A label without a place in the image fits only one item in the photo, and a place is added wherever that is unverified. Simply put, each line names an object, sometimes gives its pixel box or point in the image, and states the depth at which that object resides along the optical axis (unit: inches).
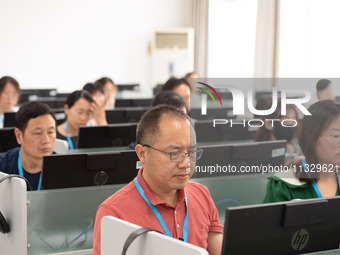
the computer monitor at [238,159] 113.9
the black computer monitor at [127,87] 388.2
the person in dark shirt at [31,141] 128.3
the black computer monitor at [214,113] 225.8
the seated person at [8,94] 239.8
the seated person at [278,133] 152.0
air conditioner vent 488.7
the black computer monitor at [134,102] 280.7
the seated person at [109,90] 285.6
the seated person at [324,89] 167.8
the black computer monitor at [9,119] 193.8
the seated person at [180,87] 214.4
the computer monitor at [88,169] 107.0
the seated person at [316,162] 96.3
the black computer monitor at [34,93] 314.2
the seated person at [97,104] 204.8
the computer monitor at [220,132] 169.9
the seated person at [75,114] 182.9
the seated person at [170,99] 152.6
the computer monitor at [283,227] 63.2
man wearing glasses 76.5
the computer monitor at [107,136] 148.6
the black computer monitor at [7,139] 153.6
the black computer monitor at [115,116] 211.8
